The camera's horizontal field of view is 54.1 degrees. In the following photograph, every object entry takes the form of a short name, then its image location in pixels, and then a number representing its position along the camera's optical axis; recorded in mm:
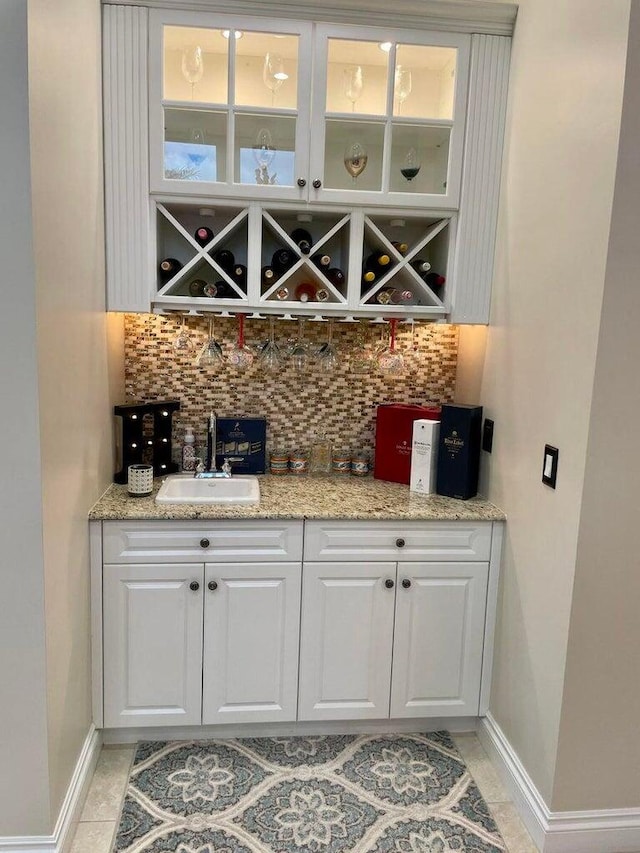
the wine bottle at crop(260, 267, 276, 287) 2512
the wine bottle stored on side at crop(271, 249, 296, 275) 2502
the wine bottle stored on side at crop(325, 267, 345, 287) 2520
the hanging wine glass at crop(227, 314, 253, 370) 2684
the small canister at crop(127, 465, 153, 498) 2373
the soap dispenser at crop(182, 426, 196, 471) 2762
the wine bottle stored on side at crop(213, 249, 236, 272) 2508
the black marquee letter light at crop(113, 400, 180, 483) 2535
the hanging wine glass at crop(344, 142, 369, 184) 2426
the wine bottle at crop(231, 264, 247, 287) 2486
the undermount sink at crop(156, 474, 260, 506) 2609
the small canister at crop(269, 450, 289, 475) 2823
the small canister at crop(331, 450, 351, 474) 2869
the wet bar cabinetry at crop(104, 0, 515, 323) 2301
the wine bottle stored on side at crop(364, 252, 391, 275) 2502
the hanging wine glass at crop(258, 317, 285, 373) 2680
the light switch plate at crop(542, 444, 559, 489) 1943
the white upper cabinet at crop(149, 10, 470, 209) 2316
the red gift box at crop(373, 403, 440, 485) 2713
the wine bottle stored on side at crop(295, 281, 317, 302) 2547
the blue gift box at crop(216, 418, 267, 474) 2771
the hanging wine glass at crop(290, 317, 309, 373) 2740
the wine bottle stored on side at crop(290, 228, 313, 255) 2459
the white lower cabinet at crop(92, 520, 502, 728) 2260
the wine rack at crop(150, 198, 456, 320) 2439
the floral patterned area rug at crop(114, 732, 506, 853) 1948
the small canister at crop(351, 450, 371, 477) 2846
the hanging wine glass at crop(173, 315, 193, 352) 2602
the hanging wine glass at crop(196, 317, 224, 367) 2609
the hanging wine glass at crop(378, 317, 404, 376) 2684
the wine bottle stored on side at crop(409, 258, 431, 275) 2533
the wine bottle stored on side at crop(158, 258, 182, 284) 2449
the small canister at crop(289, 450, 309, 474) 2842
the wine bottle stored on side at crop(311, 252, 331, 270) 2471
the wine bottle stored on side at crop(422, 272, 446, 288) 2537
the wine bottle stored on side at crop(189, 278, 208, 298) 2504
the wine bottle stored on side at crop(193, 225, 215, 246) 2436
